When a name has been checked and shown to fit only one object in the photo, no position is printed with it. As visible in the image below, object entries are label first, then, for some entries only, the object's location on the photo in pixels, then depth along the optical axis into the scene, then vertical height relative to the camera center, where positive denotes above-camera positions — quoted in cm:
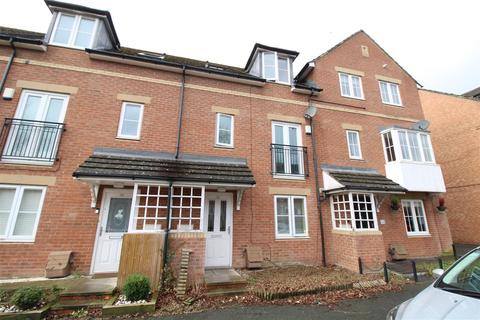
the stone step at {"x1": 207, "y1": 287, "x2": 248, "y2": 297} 561 -175
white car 234 -83
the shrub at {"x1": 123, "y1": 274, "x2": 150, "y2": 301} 503 -150
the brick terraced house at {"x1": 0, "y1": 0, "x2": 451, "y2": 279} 693 +243
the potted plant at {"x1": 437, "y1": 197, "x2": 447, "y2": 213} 1070 +79
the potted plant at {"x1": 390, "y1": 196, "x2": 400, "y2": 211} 991 +86
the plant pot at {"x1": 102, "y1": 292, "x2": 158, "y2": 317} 470 -184
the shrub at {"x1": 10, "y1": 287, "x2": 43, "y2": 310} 454 -158
